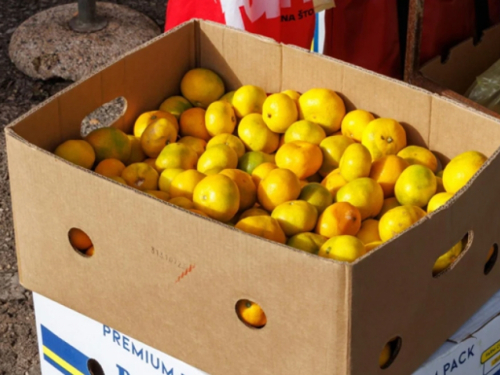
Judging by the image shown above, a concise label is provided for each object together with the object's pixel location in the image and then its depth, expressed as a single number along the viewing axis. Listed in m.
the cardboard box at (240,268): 1.46
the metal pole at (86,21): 3.34
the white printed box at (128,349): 1.66
